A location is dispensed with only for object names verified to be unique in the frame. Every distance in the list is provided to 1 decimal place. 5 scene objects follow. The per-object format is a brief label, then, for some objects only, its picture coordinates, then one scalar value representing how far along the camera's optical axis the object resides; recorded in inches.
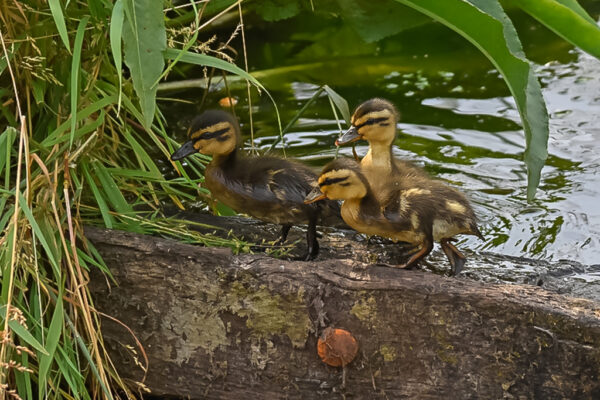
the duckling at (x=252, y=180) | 237.6
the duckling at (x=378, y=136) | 250.6
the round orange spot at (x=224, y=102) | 386.6
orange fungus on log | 195.3
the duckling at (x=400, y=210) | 219.3
